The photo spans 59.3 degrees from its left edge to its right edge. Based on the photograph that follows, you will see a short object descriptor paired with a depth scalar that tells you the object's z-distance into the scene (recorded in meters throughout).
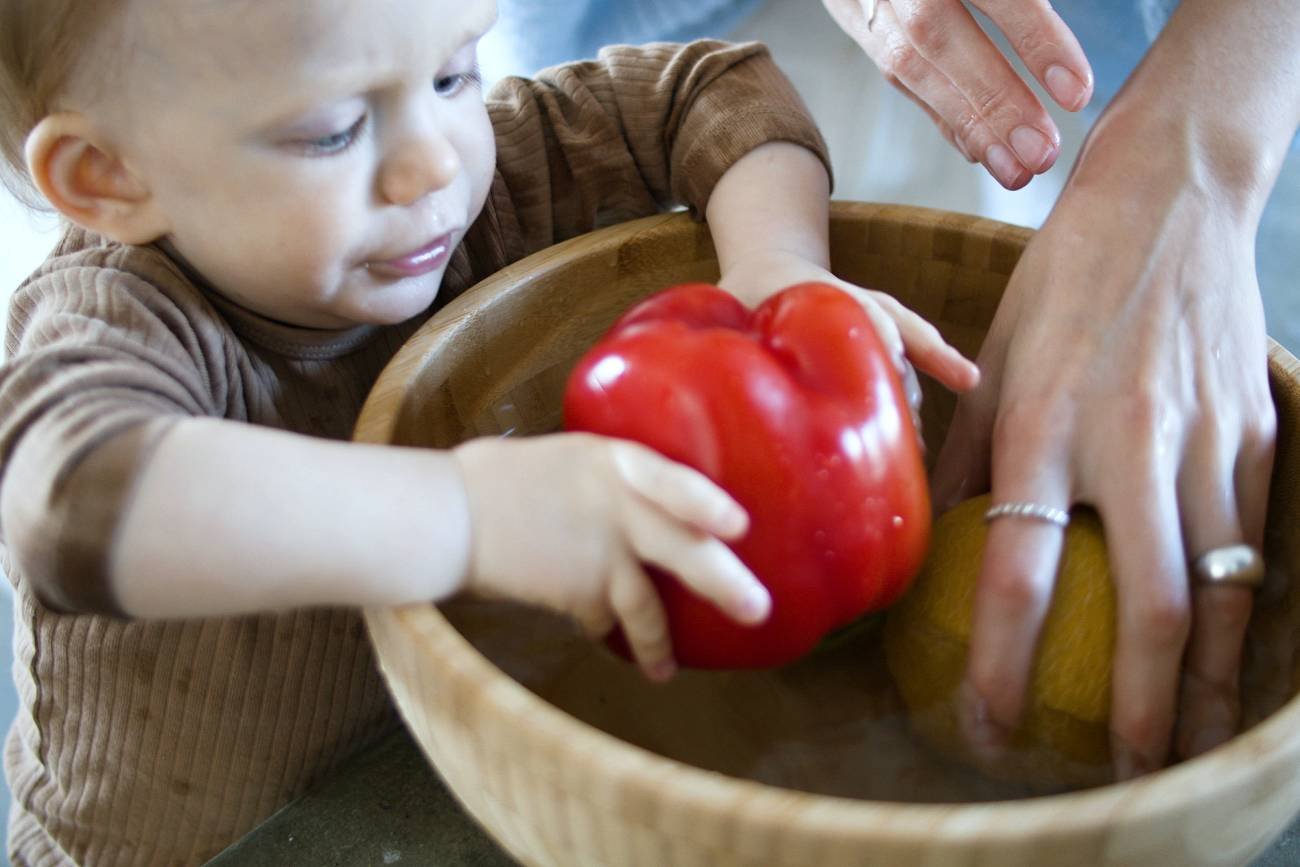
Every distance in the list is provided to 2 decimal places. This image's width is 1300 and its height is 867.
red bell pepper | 0.52
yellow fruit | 0.55
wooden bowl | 0.37
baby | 0.48
